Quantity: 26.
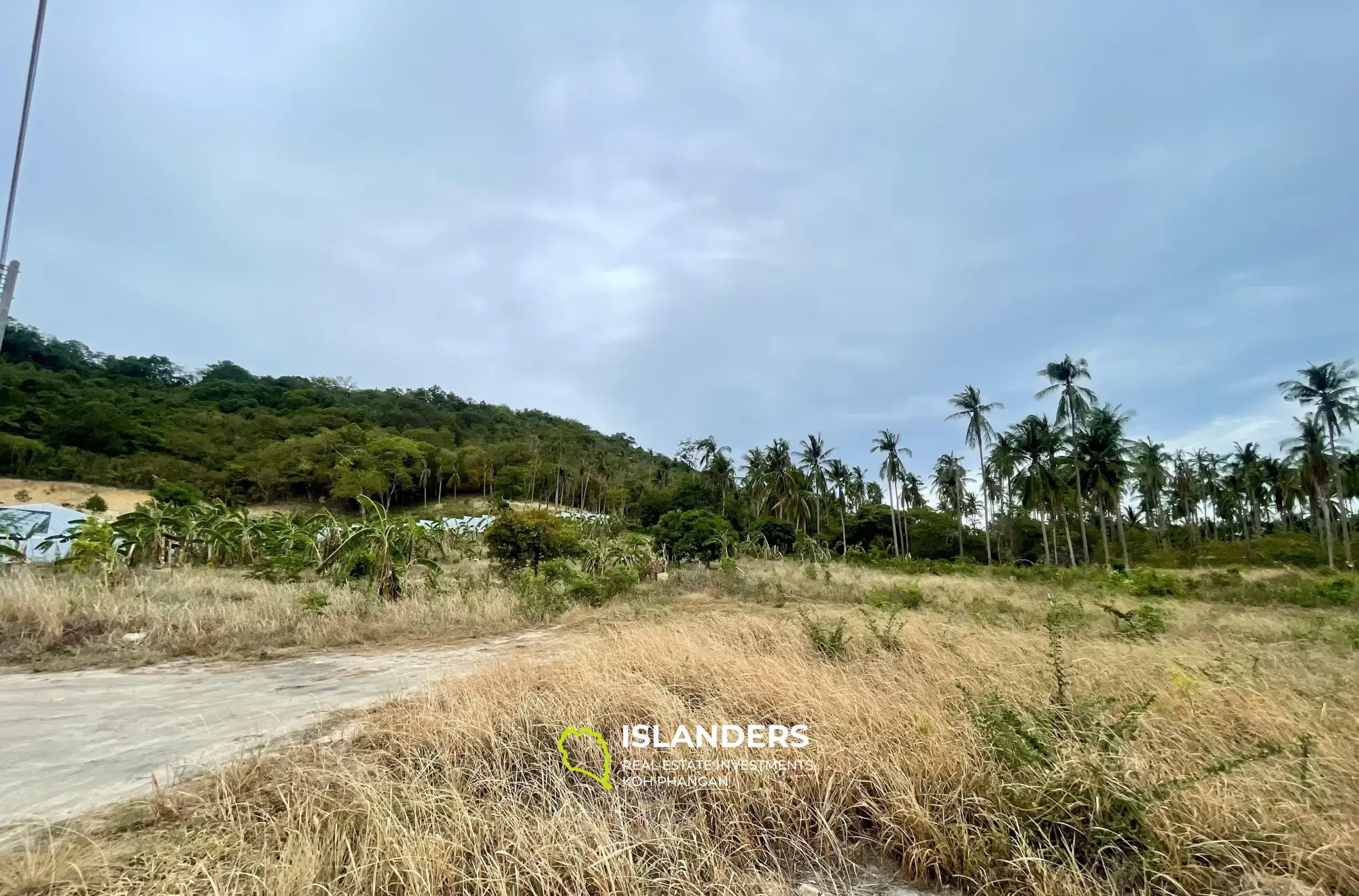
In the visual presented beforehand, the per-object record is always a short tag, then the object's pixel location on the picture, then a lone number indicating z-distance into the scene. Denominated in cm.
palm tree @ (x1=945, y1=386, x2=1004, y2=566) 3919
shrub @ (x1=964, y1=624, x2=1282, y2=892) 234
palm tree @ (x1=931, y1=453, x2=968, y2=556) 5334
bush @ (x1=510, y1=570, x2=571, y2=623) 1048
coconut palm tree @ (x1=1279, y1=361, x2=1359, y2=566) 2956
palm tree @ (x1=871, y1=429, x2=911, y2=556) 4728
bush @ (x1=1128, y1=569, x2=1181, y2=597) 1748
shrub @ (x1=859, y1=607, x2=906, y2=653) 614
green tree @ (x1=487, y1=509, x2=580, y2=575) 1944
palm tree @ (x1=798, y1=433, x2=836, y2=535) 5191
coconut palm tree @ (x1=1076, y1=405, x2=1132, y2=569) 3222
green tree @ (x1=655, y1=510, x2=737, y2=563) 2903
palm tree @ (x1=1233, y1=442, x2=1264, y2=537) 4612
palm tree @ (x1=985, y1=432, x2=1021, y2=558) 3734
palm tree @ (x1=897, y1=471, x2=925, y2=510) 5862
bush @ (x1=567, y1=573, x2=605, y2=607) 1248
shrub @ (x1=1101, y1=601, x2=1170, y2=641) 809
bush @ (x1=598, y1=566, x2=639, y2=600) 1378
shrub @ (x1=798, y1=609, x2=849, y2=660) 598
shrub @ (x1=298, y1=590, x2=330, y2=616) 885
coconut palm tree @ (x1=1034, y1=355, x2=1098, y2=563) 3319
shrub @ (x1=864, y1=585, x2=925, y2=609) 1339
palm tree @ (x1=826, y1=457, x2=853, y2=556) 5381
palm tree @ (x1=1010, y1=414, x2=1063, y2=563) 3459
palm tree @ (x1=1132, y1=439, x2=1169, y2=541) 4797
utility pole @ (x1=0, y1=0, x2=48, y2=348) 538
